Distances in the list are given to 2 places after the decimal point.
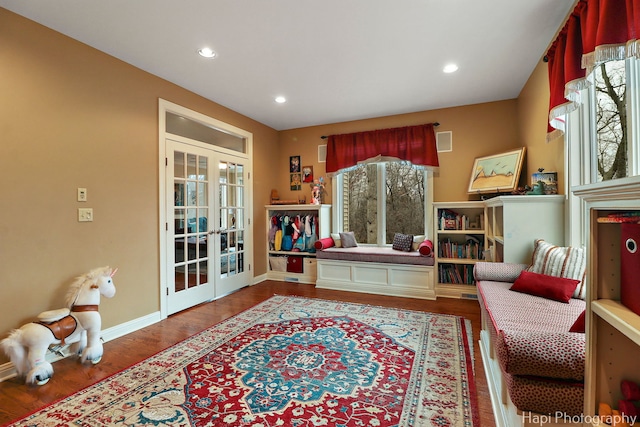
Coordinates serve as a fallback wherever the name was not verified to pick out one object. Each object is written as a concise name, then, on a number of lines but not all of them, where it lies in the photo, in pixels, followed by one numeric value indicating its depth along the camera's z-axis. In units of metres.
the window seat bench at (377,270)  3.76
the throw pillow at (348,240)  4.49
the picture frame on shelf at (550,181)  2.56
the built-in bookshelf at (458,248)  3.71
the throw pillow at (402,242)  4.13
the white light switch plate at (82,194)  2.41
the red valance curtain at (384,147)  4.16
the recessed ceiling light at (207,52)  2.58
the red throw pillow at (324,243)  4.32
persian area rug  1.58
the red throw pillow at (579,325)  1.25
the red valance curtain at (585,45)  1.46
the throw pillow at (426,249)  3.71
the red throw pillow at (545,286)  1.94
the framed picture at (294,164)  5.08
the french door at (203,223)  3.26
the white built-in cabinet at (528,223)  2.53
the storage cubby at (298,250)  4.60
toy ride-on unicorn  1.90
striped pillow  2.01
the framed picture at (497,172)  3.38
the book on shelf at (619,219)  0.84
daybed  1.08
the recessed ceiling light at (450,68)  2.90
